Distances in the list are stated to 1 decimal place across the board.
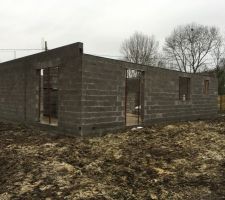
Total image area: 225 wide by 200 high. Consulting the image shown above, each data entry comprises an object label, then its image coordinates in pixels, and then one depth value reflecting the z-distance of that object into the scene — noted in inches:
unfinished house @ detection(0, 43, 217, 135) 267.7
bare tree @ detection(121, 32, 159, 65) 1086.7
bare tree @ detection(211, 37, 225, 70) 1042.3
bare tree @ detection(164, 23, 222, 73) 1048.7
